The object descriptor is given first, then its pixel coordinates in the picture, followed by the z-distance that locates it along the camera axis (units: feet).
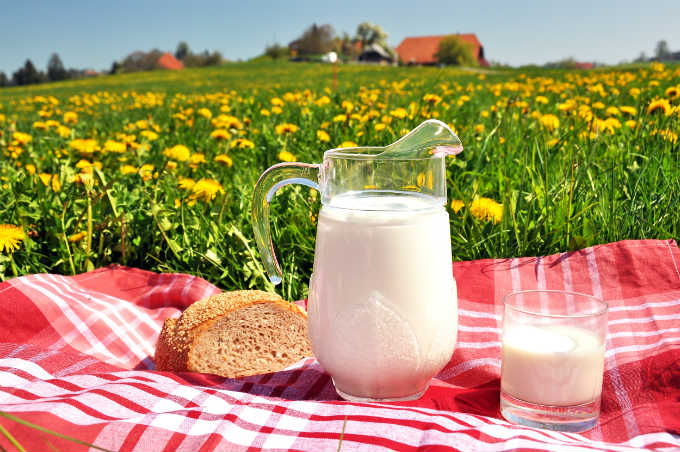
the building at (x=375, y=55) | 166.20
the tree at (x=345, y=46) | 168.55
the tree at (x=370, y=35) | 173.88
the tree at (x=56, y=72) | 171.63
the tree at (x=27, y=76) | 158.30
